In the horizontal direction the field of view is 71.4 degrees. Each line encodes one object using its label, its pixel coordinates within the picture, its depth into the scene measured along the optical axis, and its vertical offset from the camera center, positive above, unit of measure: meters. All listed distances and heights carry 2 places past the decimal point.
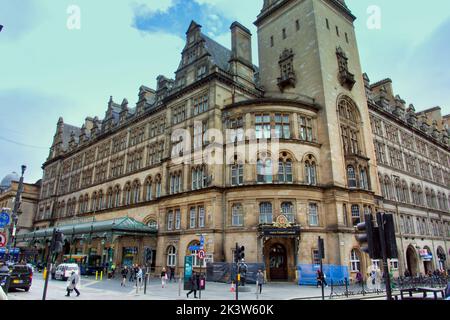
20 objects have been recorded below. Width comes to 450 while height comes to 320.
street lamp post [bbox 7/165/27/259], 23.33 +4.33
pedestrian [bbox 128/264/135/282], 32.81 -1.85
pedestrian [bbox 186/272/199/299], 18.44 -1.50
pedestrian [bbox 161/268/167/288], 24.72 -1.55
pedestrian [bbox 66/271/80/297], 18.36 -1.42
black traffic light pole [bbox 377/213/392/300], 6.01 +0.16
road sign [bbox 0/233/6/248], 13.86 +0.78
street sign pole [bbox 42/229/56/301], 12.79 +0.34
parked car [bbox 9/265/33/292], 18.92 -1.18
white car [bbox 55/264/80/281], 31.00 -1.38
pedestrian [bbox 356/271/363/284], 27.48 -1.83
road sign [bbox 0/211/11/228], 14.68 +1.79
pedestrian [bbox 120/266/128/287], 26.25 -1.56
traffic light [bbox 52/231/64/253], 14.55 +0.63
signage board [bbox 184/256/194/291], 19.91 -1.13
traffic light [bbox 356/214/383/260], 7.17 +0.37
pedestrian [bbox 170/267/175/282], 32.98 -1.69
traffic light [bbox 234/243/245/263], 18.03 +0.14
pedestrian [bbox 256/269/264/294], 20.41 -1.44
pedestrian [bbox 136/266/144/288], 24.34 -1.71
